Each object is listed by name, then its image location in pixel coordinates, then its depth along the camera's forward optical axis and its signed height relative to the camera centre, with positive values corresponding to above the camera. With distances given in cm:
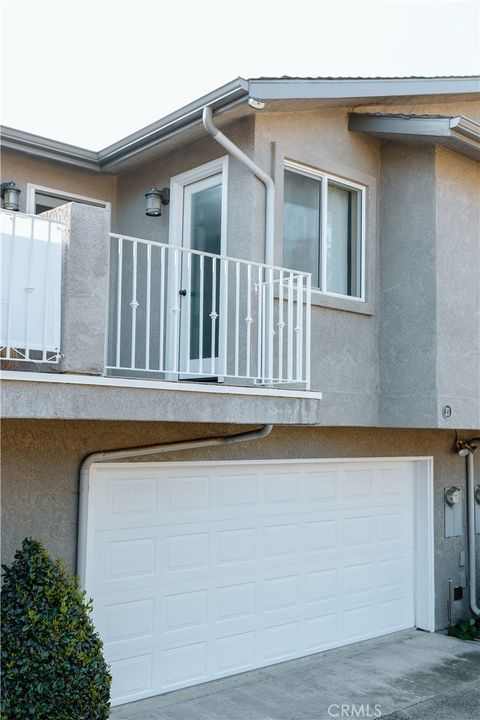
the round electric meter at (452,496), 1049 -110
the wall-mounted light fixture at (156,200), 870 +269
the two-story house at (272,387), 682 +36
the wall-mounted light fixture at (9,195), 878 +274
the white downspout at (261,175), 728 +260
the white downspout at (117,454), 661 -37
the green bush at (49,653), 522 -181
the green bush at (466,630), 997 -299
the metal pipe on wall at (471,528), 1065 -162
